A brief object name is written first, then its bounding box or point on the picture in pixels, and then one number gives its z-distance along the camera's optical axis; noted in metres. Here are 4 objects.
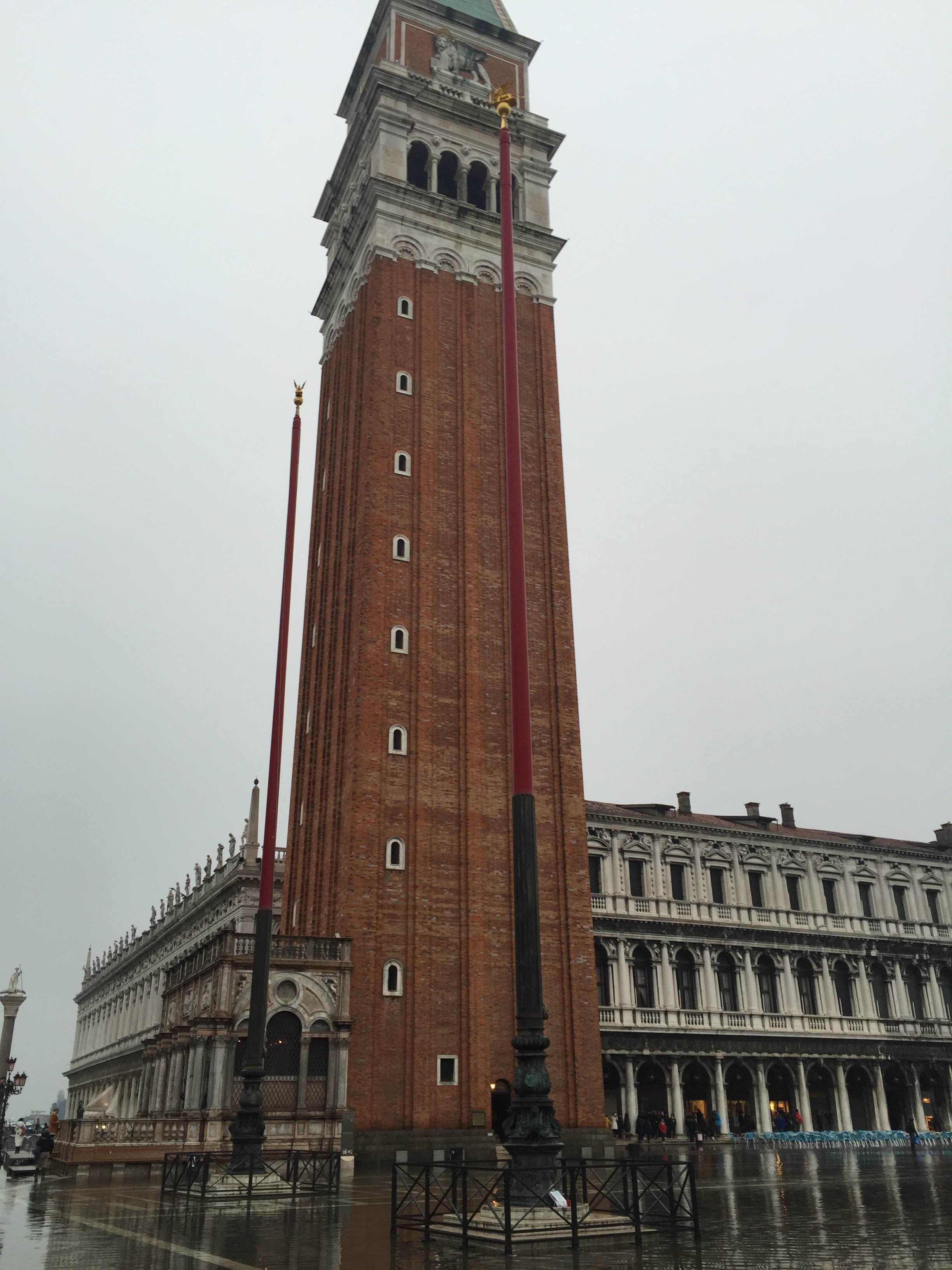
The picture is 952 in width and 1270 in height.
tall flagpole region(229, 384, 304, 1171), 22.36
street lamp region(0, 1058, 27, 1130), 52.40
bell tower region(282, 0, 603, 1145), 36.81
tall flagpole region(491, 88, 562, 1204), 15.45
